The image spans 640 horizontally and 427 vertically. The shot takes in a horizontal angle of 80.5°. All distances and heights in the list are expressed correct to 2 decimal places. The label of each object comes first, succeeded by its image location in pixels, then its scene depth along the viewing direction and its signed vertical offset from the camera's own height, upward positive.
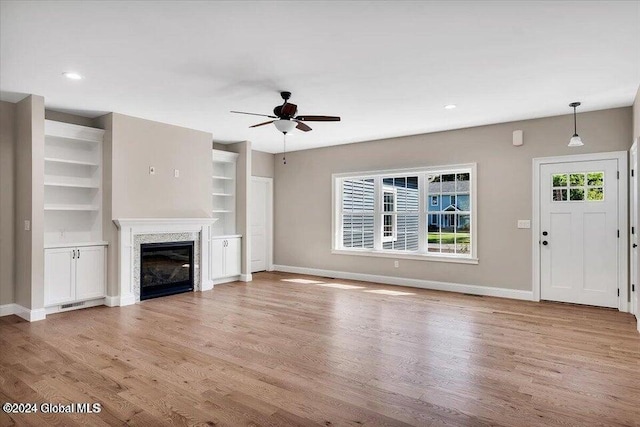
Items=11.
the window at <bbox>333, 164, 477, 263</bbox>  6.27 +0.04
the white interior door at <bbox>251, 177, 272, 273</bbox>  8.27 -0.17
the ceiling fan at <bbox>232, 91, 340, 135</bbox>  4.25 +1.12
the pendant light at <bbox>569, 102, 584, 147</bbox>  4.71 +0.94
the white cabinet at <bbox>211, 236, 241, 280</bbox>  6.78 -0.75
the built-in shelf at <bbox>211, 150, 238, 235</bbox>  7.36 +0.40
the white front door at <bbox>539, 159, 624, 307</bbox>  5.01 -0.23
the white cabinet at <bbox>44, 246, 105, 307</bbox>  4.72 -0.76
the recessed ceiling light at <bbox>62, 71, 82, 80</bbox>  3.80 +1.43
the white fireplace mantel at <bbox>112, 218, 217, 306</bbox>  5.24 -0.29
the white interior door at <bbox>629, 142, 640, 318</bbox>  4.45 -0.18
